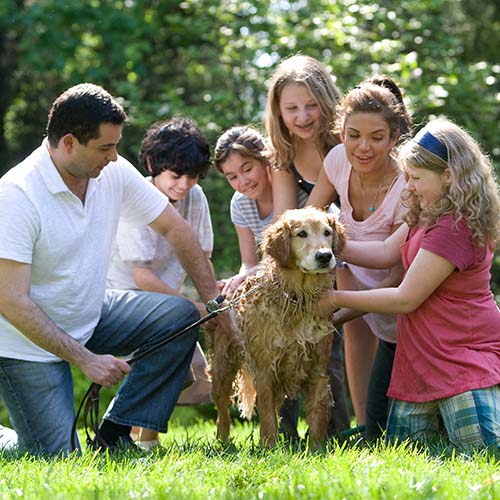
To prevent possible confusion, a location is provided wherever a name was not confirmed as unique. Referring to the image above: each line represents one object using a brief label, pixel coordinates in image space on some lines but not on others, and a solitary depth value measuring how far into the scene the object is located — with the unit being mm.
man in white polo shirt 4859
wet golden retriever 4883
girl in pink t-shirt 4543
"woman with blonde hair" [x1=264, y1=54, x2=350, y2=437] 5609
